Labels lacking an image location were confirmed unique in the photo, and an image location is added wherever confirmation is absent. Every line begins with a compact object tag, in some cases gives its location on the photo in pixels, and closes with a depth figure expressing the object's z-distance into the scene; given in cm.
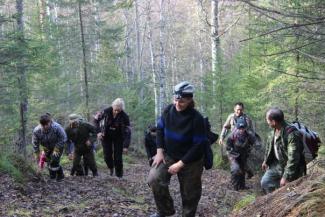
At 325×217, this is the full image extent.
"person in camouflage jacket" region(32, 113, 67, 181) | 1018
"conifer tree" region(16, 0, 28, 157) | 1665
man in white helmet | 578
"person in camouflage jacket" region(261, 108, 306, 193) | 680
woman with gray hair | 1068
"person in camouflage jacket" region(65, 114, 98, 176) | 1130
